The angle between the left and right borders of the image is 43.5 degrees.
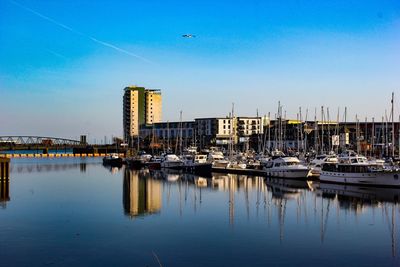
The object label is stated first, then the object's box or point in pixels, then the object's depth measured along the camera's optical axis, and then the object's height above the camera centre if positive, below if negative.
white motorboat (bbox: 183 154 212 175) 80.62 -3.46
